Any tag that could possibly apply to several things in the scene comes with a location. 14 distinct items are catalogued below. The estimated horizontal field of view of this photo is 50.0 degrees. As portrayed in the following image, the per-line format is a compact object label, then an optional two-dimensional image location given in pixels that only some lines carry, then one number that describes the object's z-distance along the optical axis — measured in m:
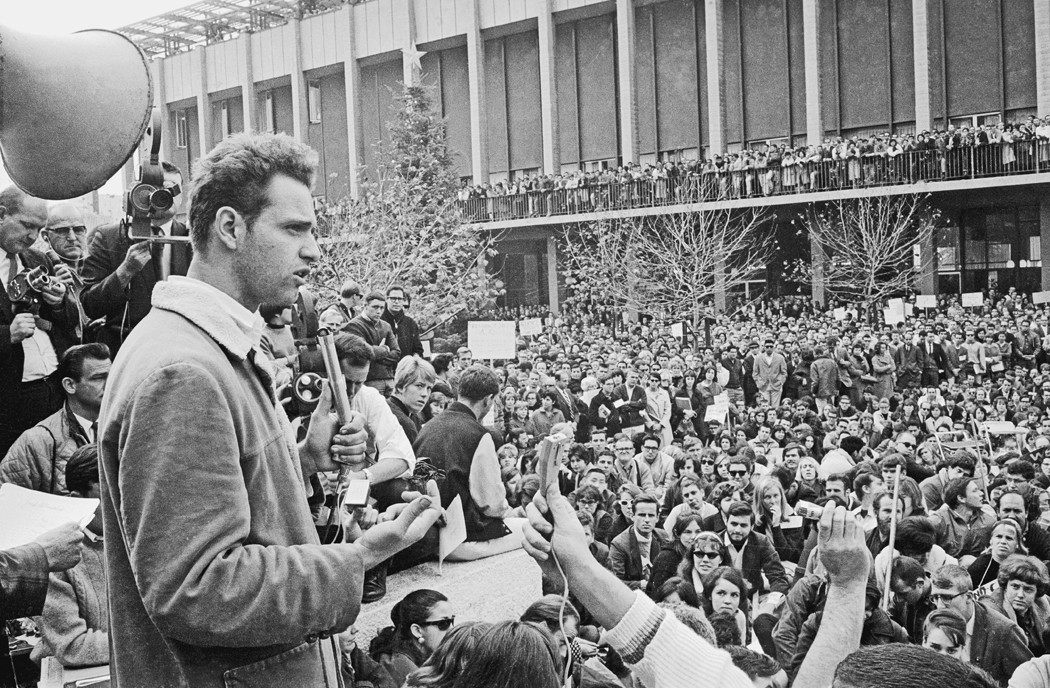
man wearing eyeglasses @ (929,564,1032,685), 6.36
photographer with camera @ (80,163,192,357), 4.27
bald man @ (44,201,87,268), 5.21
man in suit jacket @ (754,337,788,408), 21.28
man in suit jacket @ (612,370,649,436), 15.88
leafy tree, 26.48
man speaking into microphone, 1.75
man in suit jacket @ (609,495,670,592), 8.45
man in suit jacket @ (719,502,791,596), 8.39
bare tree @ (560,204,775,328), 30.56
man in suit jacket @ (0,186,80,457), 4.45
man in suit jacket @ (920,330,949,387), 21.81
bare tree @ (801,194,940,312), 29.42
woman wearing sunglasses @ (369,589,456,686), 4.80
